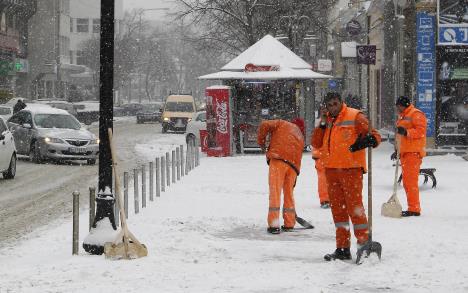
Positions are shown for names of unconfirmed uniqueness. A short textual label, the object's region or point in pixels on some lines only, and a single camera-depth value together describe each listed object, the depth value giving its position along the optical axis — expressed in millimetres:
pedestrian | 38244
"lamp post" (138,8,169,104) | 97762
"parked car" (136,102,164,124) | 66250
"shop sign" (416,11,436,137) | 29844
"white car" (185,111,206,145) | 35116
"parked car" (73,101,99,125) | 60844
